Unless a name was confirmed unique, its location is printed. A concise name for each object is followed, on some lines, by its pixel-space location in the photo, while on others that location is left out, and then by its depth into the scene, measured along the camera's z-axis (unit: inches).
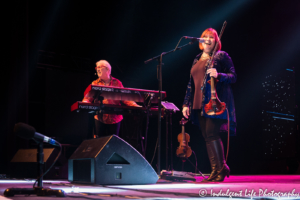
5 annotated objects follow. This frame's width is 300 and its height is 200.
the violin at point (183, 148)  202.5
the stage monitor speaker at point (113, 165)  113.7
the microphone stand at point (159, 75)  152.4
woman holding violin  133.2
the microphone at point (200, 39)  140.1
